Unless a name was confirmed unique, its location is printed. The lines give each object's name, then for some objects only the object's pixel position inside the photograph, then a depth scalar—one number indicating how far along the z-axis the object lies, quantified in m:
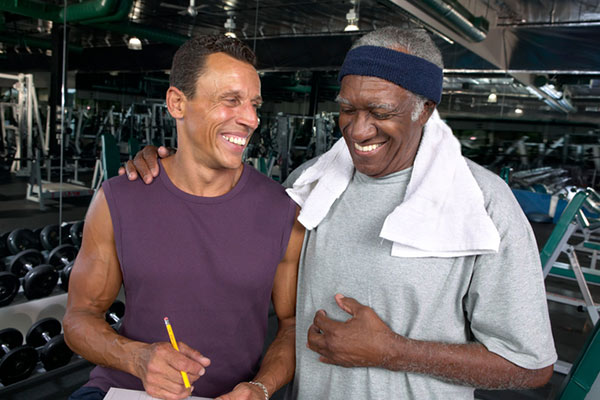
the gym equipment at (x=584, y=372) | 1.09
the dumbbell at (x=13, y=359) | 2.46
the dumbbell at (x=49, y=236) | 4.10
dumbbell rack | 2.53
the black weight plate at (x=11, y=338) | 2.63
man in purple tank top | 1.17
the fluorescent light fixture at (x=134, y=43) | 7.00
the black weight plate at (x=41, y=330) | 2.77
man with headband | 0.88
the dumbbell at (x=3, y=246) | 3.95
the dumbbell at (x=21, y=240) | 3.96
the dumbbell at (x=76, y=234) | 4.16
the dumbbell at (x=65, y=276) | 3.28
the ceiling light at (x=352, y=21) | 5.93
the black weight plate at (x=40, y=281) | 3.08
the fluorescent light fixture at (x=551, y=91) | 7.91
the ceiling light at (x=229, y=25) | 6.77
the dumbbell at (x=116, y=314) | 2.99
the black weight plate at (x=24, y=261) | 3.47
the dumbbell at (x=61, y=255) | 3.65
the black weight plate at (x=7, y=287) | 2.96
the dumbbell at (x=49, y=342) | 2.61
